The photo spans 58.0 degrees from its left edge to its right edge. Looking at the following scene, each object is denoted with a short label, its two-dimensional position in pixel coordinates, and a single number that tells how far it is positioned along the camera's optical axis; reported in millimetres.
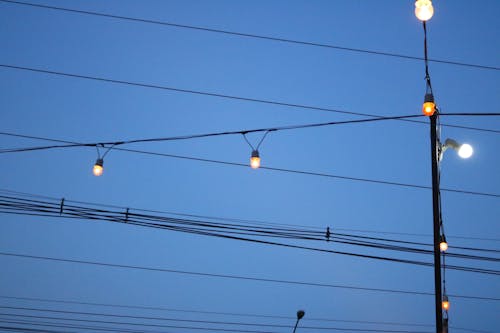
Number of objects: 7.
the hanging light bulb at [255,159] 9691
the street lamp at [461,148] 7816
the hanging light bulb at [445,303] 14014
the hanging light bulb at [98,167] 10430
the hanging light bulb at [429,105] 7152
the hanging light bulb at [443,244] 9416
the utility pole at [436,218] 6596
